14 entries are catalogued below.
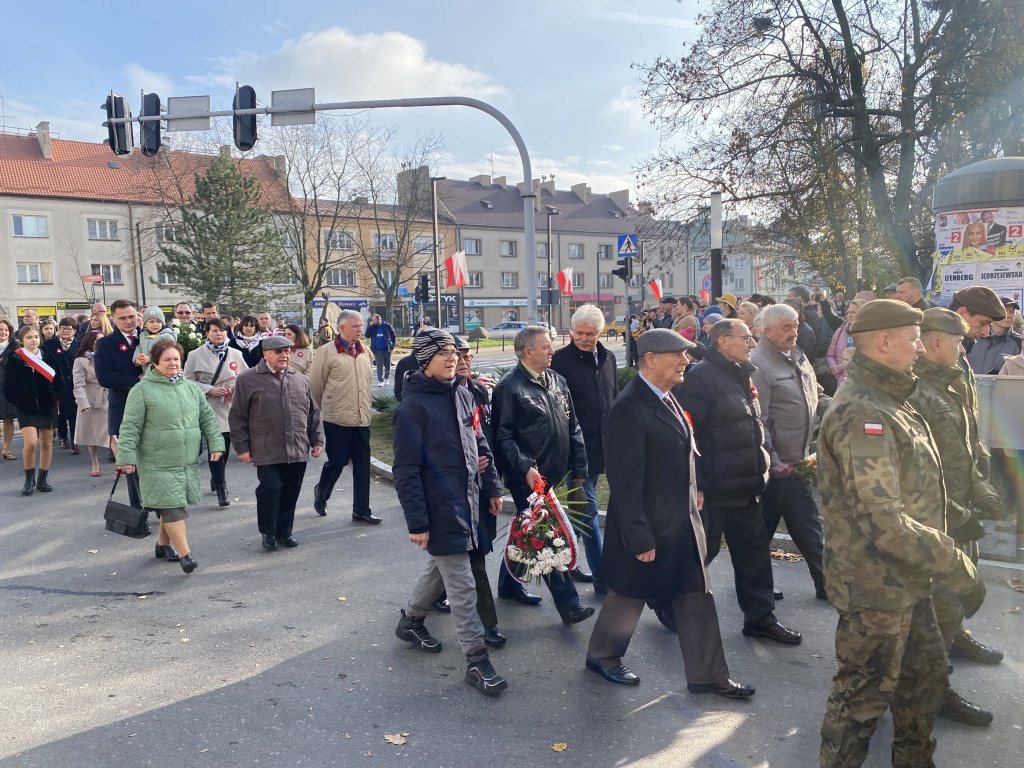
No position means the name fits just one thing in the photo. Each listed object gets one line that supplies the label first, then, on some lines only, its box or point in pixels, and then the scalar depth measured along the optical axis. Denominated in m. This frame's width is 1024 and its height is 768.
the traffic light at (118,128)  12.89
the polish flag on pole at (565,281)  31.06
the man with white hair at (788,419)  5.15
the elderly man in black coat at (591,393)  5.77
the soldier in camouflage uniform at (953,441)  3.75
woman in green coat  6.20
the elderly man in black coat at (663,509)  4.00
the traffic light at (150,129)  12.77
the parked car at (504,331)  54.17
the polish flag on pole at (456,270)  22.05
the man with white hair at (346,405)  7.90
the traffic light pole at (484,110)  11.53
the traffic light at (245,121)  12.59
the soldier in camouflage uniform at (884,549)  2.99
